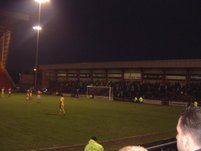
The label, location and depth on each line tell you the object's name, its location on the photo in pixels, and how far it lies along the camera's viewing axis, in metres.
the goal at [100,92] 51.53
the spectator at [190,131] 2.53
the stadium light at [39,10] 42.21
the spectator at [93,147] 6.23
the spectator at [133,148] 2.64
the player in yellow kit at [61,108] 24.28
